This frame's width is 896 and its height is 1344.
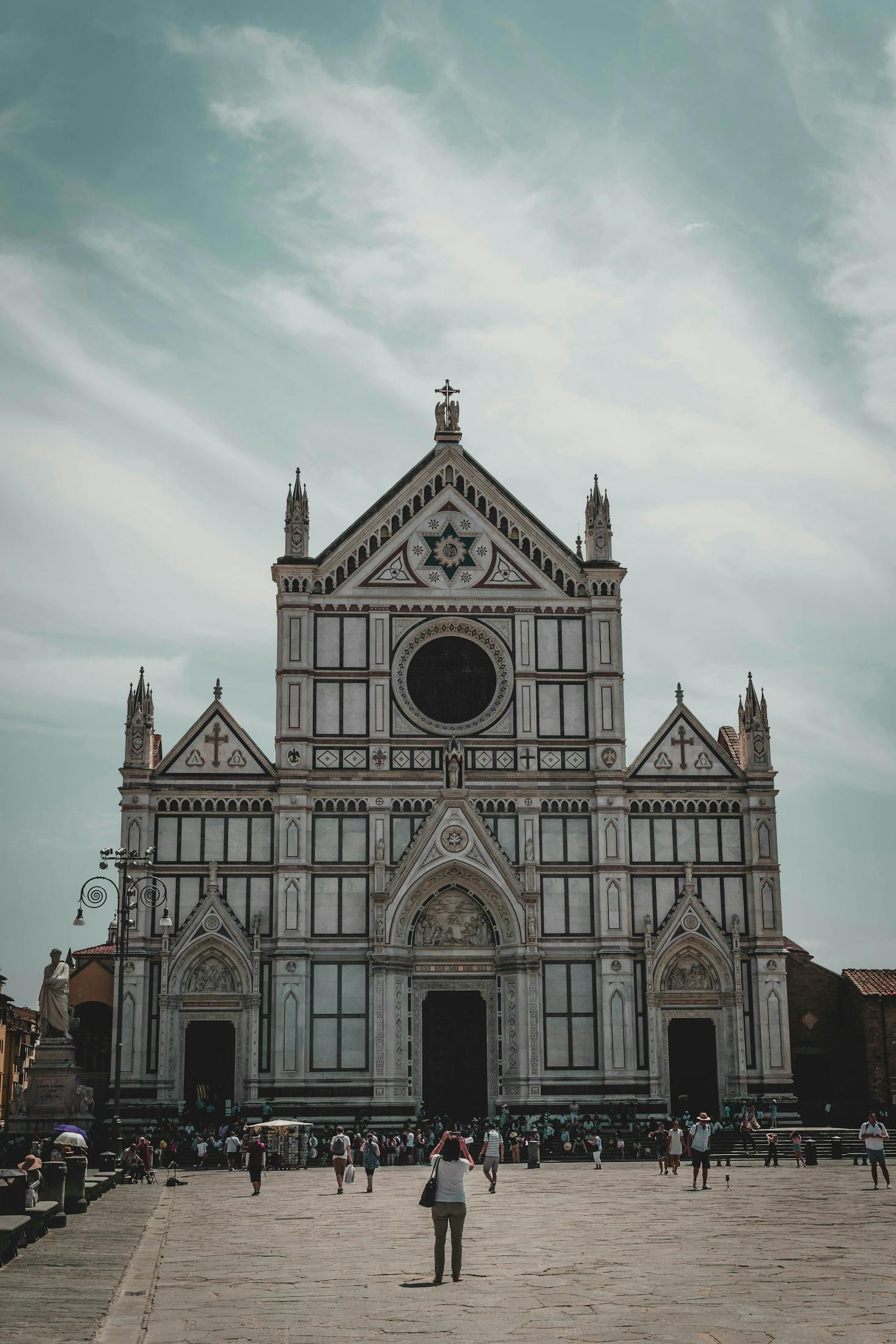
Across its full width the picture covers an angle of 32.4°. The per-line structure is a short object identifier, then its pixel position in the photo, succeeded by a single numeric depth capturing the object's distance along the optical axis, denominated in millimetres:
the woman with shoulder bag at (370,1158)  32844
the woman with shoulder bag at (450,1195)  15961
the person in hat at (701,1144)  30312
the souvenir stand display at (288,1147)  42438
